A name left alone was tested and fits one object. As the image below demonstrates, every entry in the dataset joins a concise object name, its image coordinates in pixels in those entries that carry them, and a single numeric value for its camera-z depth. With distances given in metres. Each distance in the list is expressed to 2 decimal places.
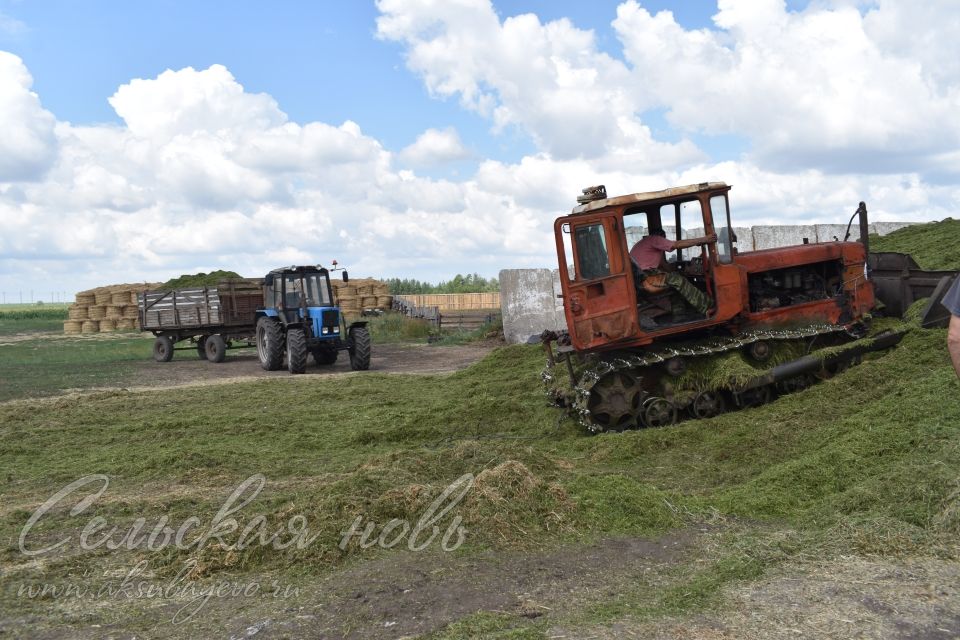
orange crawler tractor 10.25
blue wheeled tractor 21.28
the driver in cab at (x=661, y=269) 10.41
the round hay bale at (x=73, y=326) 43.34
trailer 25.56
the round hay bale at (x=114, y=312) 42.72
